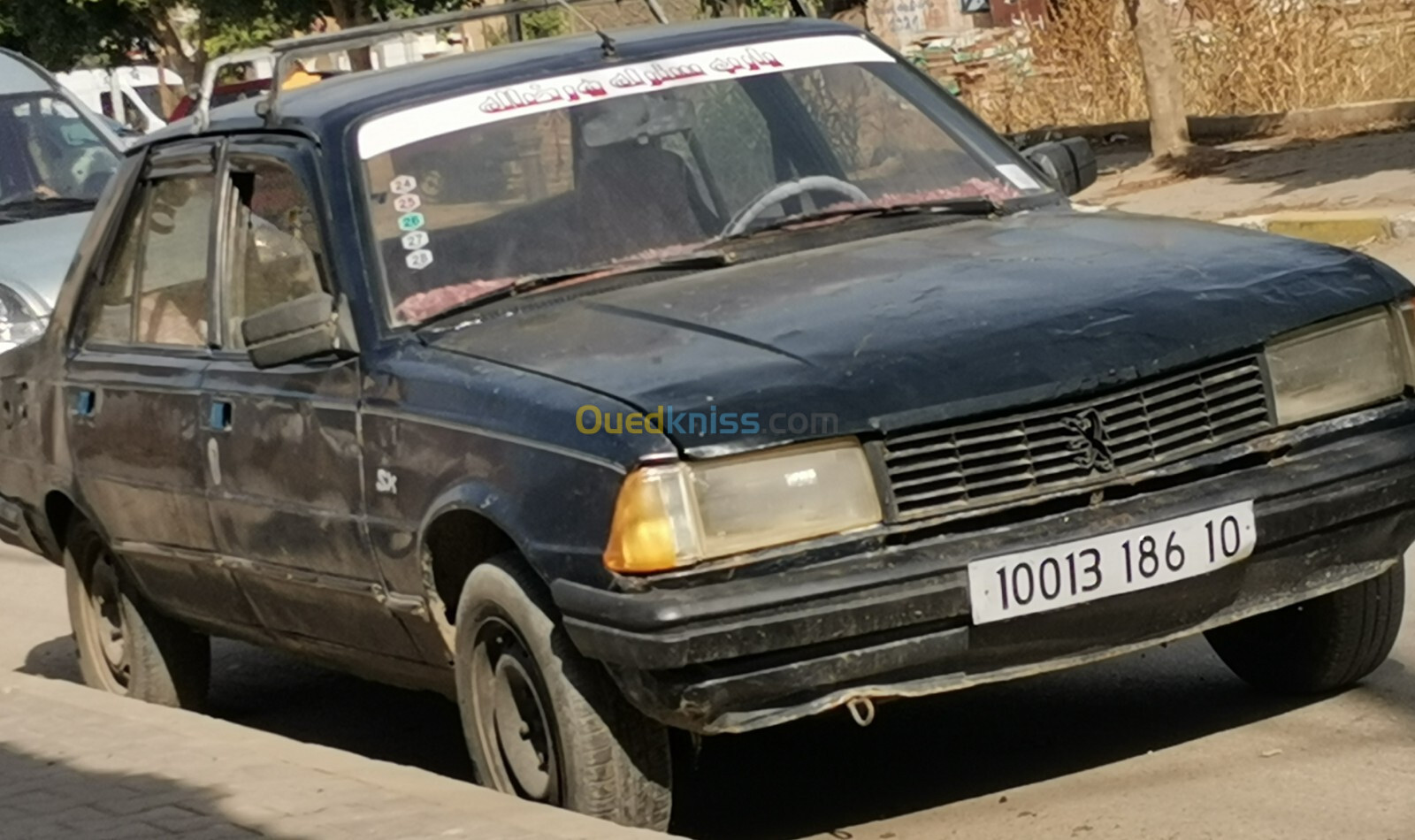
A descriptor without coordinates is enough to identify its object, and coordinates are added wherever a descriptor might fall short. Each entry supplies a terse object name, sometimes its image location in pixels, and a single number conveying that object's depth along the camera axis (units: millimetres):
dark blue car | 4633
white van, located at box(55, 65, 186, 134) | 38000
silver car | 11992
